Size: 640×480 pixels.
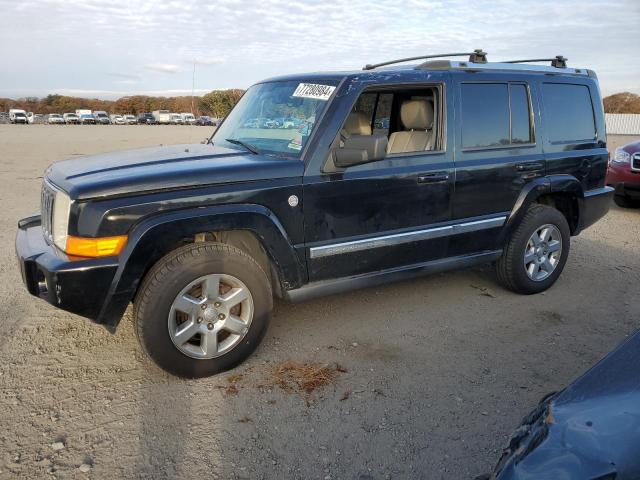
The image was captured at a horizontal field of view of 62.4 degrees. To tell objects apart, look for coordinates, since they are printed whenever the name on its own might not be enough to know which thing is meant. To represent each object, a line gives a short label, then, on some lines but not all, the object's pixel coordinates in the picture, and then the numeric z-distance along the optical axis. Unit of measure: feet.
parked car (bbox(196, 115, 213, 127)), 203.82
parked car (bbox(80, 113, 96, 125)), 220.64
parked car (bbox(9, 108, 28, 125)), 193.26
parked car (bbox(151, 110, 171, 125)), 252.21
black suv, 10.23
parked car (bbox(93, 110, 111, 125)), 227.81
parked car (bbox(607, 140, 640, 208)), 28.09
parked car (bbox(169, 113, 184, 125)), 244.71
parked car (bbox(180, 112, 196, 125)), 228.06
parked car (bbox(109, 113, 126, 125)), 239.05
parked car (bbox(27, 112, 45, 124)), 209.93
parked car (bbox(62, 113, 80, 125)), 218.79
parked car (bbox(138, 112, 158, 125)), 243.09
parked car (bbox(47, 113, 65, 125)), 211.74
